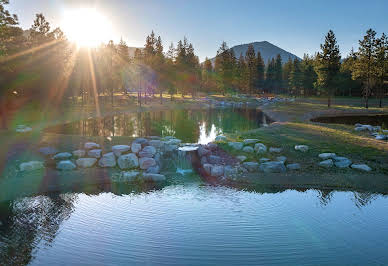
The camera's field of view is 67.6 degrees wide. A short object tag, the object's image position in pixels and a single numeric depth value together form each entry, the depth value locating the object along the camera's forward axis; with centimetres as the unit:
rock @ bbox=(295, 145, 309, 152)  1941
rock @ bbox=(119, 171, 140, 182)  1608
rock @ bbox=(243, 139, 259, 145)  2055
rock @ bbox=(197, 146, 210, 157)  1912
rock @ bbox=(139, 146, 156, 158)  1869
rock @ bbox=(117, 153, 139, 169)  1756
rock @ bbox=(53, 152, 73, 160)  1814
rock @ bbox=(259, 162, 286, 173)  1691
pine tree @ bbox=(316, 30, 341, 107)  5456
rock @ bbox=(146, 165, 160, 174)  1700
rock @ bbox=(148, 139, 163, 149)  2002
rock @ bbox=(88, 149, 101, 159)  1842
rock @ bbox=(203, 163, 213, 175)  1700
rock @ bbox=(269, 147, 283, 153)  1931
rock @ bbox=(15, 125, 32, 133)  2359
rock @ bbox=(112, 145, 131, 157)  1868
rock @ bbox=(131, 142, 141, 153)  1903
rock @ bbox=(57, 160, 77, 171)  1697
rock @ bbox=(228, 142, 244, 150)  1994
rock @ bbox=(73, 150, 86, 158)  1850
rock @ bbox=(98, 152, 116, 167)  1769
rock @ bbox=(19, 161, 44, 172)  1672
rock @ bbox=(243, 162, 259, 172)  1709
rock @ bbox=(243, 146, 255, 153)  1932
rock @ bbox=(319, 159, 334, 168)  1728
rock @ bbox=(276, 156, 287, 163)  1803
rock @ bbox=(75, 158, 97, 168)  1748
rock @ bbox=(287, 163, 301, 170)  1716
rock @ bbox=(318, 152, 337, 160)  1814
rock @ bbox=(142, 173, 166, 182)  1611
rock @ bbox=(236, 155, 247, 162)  1820
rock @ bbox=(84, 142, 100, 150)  1925
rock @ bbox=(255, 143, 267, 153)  1920
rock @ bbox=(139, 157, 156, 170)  1759
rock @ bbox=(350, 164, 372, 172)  1652
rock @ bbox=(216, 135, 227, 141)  2284
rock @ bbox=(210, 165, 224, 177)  1661
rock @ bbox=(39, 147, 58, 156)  1864
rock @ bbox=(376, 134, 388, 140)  2288
